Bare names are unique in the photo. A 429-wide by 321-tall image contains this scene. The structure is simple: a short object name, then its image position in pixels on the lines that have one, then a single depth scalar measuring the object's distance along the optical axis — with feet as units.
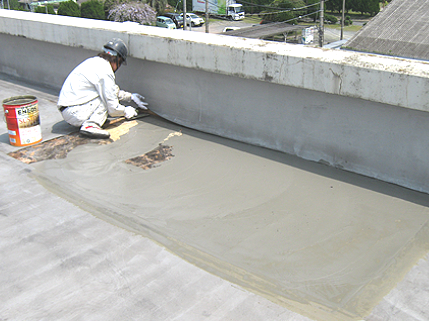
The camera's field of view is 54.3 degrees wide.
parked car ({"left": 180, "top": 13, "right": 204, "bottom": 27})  131.13
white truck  142.61
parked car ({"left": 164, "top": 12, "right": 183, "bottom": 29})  122.62
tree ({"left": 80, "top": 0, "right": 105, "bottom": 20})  117.60
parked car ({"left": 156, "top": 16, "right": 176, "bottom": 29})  117.02
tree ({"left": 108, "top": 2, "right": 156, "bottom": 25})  113.19
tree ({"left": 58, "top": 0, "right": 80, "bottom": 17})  114.52
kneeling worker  13.26
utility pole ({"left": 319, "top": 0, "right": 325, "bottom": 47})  64.58
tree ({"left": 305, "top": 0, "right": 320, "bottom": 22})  138.41
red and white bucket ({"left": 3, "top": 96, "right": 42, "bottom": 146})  12.55
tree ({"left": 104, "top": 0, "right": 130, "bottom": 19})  119.03
